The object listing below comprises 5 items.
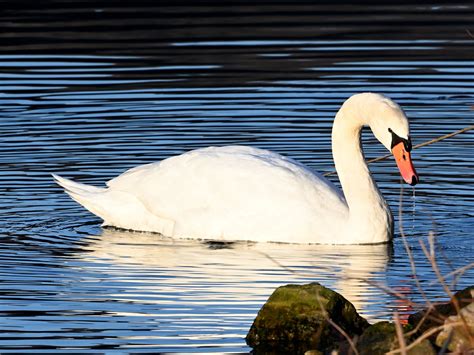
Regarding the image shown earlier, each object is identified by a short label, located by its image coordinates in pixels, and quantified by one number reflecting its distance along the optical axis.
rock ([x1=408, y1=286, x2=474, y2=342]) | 18.41
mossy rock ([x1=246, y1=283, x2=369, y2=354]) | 18.66
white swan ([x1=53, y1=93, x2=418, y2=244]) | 24.78
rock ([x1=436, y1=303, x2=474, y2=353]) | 16.91
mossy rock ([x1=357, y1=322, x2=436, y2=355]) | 17.17
